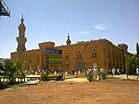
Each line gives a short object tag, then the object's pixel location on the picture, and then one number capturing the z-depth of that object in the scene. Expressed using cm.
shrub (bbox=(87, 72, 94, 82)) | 1428
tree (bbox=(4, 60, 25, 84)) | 1308
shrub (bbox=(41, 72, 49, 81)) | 1571
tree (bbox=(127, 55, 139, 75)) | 2392
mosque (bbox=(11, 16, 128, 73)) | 2907
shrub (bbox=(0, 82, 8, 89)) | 1144
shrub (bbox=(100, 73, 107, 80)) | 1521
